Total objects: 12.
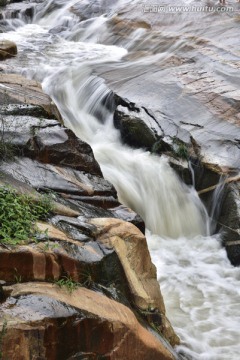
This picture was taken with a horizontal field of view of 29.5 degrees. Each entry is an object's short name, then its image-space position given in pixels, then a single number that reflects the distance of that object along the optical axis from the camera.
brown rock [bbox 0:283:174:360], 3.42
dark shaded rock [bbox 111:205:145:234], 5.98
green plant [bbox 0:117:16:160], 5.88
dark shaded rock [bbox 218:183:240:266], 7.13
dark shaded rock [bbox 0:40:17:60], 12.38
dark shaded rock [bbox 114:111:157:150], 8.82
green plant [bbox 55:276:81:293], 3.97
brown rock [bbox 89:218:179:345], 4.70
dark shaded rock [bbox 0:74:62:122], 7.72
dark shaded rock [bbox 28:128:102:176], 6.50
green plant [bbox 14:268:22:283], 3.79
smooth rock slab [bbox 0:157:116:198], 5.75
